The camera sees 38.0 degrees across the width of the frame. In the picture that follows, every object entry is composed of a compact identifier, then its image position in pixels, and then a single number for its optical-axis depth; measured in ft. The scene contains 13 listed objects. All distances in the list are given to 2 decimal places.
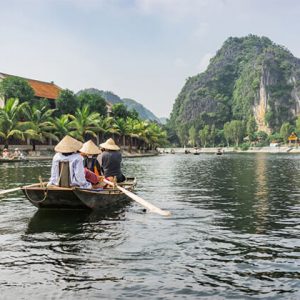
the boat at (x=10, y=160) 156.61
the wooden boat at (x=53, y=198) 39.99
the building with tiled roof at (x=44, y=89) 251.15
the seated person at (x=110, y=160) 50.44
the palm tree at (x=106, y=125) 242.99
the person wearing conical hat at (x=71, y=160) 40.63
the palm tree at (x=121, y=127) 271.82
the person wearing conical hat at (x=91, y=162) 46.38
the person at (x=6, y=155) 159.92
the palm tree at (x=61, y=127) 202.90
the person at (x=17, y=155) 165.58
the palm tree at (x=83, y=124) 211.82
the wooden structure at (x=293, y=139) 474.49
